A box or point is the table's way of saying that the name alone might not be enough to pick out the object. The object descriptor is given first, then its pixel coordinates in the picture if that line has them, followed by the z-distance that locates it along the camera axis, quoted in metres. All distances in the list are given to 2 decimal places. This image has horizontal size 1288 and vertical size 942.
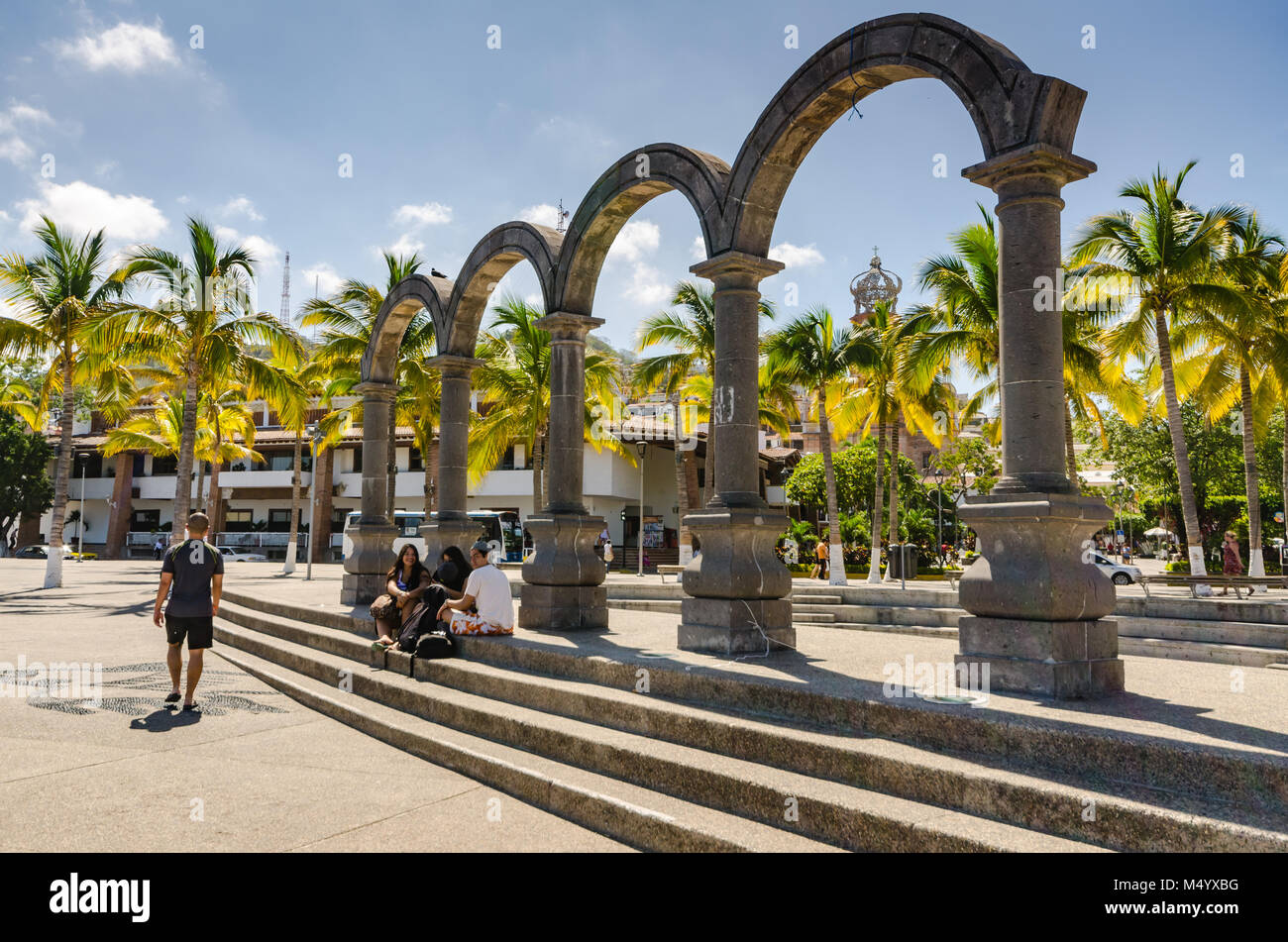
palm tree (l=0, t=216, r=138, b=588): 20.73
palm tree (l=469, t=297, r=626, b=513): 25.17
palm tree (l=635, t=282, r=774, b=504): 24.30
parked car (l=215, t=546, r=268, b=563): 47.42
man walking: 7.75
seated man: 8.38
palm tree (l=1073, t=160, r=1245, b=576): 17.41
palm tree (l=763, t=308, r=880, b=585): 23.52
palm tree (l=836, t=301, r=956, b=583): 22.17
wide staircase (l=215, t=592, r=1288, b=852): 3.55
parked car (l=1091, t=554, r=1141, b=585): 25.73
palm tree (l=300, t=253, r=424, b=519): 24.33
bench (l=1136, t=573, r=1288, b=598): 13.67
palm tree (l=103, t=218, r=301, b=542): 20.16
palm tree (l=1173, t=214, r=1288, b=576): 18.20
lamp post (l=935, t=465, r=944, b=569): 37.09
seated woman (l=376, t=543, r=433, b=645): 9.02
